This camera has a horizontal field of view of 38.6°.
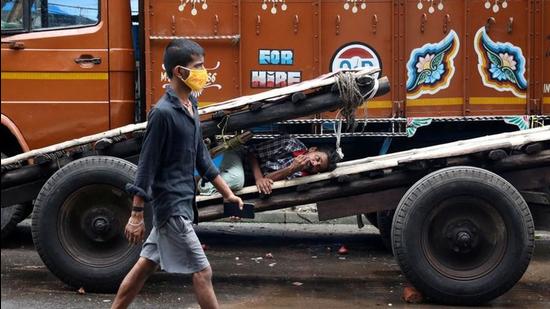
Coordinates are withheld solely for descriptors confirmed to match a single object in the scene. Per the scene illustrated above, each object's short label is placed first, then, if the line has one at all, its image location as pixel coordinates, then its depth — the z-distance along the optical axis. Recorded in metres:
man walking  4.33
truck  6.99
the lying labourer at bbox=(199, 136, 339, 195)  6.11
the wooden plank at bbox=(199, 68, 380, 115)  5.99
